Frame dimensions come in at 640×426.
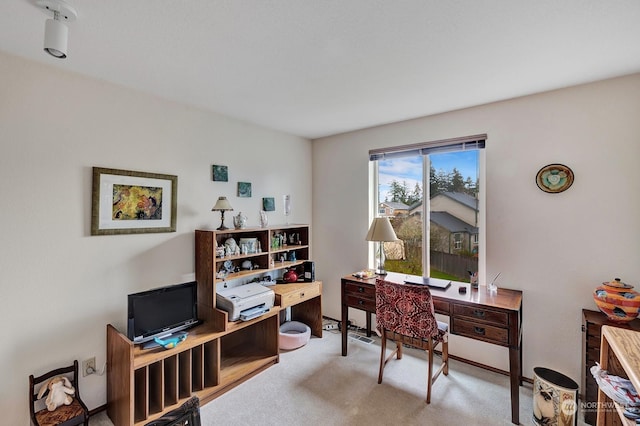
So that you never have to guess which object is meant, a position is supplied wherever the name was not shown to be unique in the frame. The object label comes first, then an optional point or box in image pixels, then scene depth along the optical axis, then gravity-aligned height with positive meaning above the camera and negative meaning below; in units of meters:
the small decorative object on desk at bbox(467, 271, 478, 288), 2.59 -0.58
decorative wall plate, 2.29 +0.33
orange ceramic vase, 1.86 -0.56
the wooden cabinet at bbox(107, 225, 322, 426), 1.96 -1.05
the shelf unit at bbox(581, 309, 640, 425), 1.94 -0.94
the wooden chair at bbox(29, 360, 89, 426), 1.75 -1.25
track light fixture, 1.30 +0.89
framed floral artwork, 2.10 +0.13
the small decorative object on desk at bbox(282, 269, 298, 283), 3.31 -0.70
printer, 2.45 -0.76
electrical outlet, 2.05 -1.09
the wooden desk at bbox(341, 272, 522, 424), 2.05 -0.77
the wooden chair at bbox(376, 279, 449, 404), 2.20 -0.83
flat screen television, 2.06 -0.74
